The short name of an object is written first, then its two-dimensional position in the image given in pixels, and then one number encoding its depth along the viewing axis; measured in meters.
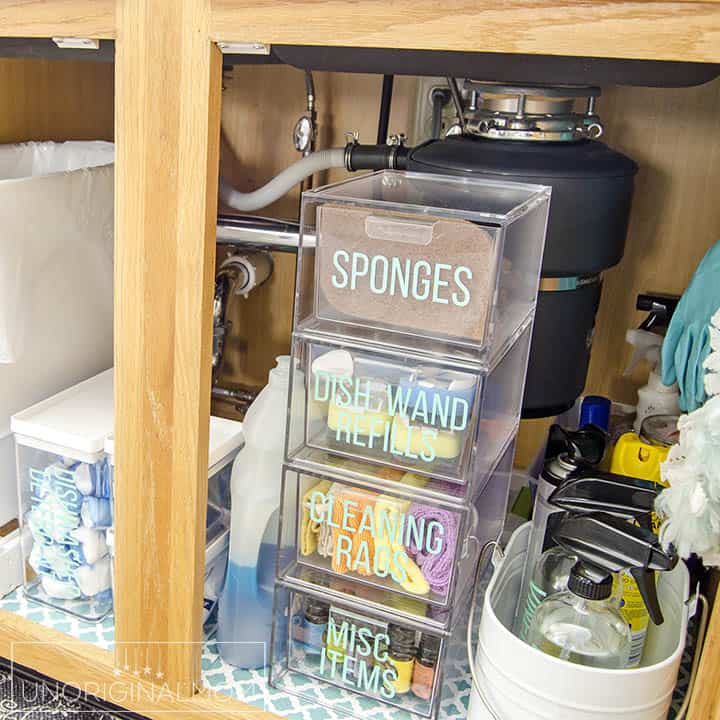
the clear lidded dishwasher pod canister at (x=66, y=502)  1.04
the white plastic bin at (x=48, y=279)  1.02
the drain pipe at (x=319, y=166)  1.16
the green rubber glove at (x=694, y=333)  0.90
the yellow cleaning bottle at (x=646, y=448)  1.05
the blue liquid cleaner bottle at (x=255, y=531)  0.96
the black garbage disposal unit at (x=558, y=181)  0.93
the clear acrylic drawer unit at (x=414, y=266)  0.79
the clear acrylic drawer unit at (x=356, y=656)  0.91
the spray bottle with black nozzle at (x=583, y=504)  0.85
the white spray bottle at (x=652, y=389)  1.14
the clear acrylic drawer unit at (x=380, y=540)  0.86
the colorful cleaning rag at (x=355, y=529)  0.88
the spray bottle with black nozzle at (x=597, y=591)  0.77
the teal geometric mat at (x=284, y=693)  0.94
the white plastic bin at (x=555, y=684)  0.77
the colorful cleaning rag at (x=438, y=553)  0.85
